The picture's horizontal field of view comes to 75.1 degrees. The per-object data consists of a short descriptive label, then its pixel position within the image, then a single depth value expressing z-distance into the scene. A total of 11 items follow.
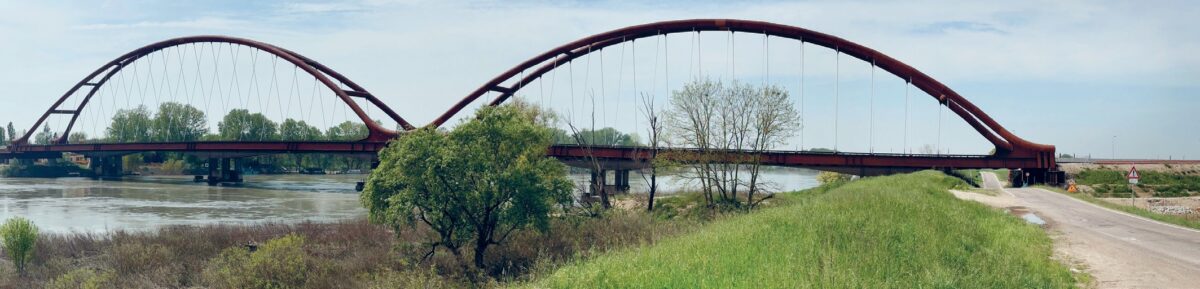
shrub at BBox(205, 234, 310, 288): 24.00
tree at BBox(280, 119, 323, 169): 134.88
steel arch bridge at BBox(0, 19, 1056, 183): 55.41
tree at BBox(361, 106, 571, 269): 26.78
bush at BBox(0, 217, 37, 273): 25.89
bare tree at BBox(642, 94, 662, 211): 41.47
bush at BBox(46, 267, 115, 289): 23.36
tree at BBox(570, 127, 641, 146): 138.90
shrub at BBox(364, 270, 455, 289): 22.19
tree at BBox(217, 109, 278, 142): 130.12
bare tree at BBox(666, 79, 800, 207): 38.59
